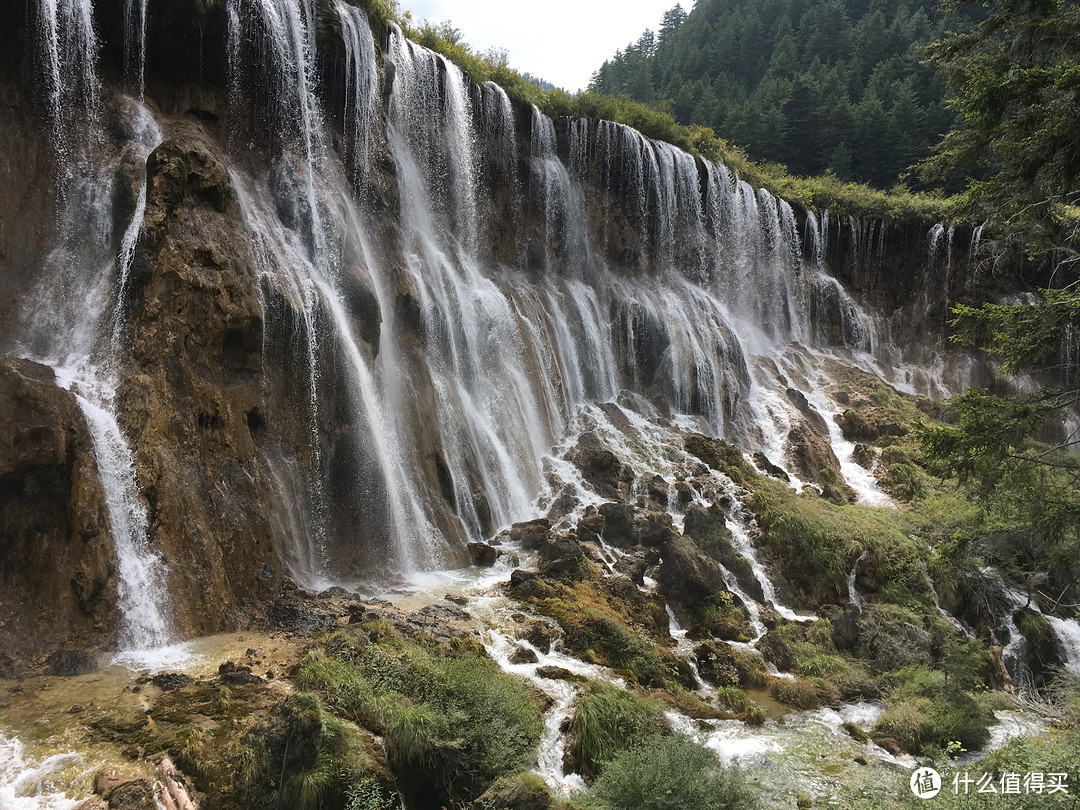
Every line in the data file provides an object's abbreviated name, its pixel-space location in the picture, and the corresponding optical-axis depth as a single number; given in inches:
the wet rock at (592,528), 607.5
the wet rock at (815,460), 845.8
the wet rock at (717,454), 761.0
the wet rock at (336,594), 443.1
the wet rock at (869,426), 948.6
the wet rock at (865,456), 890.1
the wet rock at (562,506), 659.1
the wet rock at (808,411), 984.3
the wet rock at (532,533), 593.0
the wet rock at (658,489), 694.5
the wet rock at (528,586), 486.6
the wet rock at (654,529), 603.5
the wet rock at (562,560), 522.6
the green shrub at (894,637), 487.5
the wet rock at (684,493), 692.1
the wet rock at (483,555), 566.6
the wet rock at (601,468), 707.4
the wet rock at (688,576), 536.1
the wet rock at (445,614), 426.6
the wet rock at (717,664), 441.4
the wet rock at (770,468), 823.7
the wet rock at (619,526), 610.9
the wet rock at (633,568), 551.2
